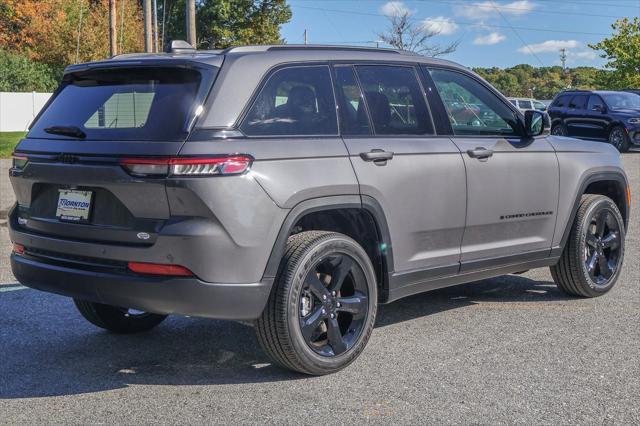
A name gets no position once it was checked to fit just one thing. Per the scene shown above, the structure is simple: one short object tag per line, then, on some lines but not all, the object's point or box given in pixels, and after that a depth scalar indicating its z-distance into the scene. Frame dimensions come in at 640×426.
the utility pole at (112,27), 31.92
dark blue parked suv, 24.50
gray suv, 4.20
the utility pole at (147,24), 32.86
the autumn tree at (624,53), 49.88
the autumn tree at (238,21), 63.50
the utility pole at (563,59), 108.56
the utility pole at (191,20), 24.73
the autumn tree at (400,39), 51.88
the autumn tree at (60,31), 50.66
